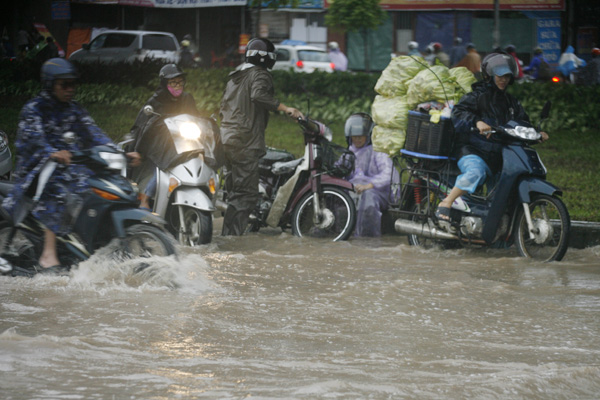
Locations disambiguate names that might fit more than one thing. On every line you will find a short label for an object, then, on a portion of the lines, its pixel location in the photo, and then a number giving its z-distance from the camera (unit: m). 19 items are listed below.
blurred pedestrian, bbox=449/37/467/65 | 47.14
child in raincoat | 18.15
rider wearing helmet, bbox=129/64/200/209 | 16.48
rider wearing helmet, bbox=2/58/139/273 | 12.35
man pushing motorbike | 17.92
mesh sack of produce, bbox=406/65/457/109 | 16.87
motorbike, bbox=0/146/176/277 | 12.04
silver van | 51.38
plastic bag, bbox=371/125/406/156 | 17.46
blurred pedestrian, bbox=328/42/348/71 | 54.90
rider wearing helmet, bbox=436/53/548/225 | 15.59
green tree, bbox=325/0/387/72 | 49.55
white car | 53.91
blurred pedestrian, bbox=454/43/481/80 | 40.38
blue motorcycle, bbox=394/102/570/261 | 14.96
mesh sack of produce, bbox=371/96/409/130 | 17.39
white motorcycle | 16.06
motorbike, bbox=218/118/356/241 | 17.55
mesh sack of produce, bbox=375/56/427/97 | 17.53
